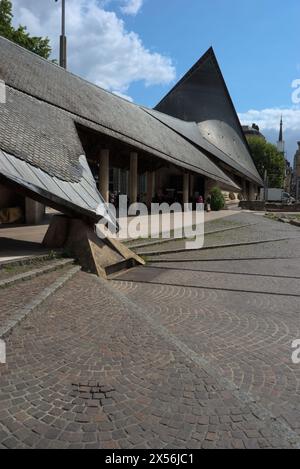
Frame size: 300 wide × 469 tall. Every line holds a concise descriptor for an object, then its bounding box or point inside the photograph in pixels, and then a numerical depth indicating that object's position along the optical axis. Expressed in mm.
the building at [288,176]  107375
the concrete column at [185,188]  24781
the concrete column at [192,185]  31759
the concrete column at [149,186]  26188
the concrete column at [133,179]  20297
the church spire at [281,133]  106938
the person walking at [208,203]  25562
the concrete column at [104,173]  17844
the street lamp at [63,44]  24688
